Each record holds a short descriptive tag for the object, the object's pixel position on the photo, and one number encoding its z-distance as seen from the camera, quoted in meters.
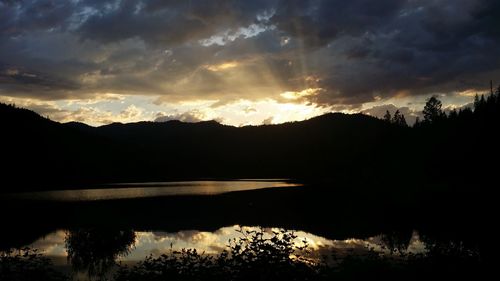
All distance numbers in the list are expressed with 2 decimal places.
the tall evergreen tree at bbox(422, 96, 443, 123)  190.12
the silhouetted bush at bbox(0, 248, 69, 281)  23.00
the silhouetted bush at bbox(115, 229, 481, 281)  22.58
